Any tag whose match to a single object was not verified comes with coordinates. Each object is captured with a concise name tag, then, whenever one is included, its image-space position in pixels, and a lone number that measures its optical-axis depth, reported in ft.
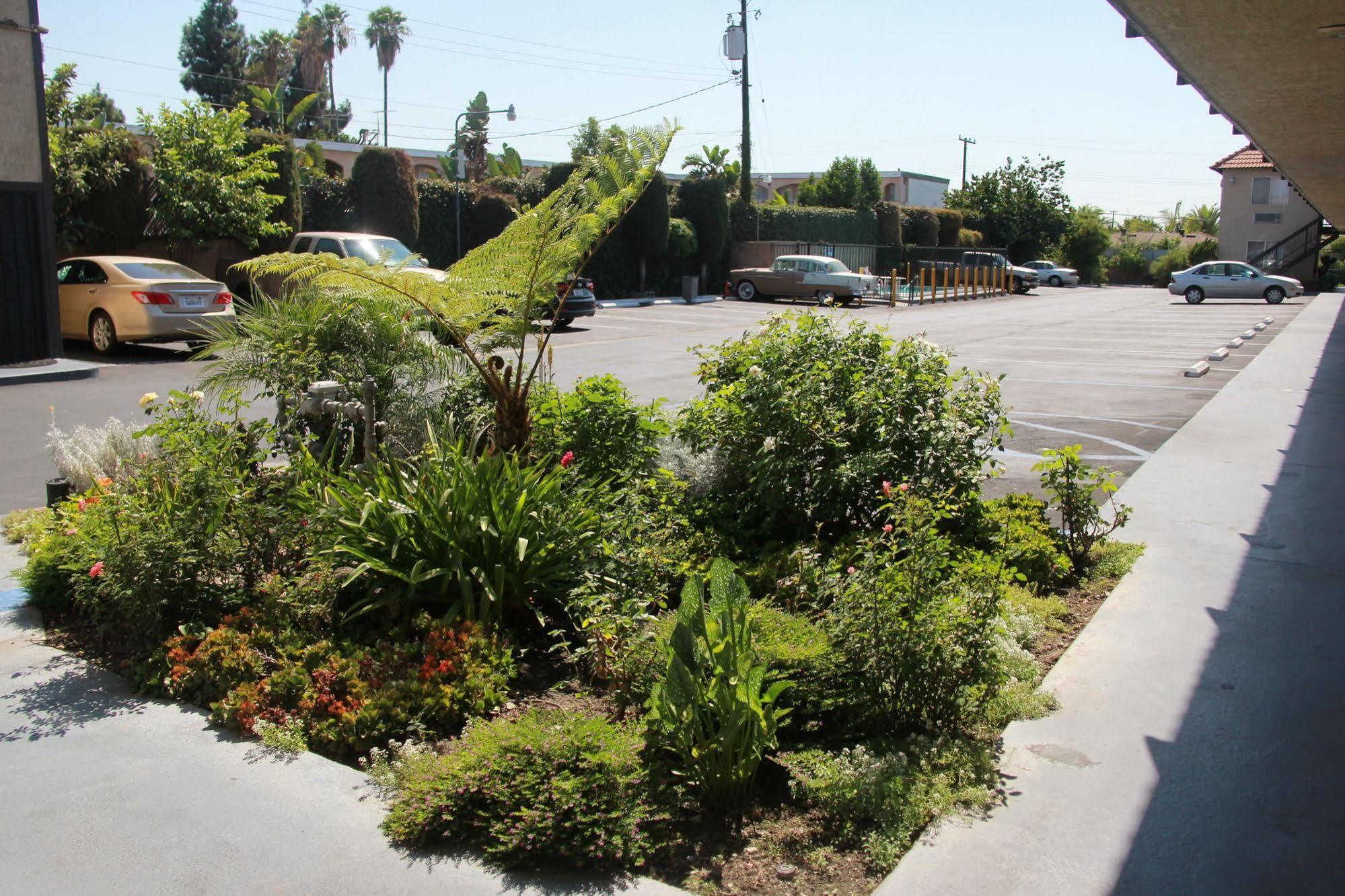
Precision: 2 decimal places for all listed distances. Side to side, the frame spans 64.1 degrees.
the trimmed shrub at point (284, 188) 74.69
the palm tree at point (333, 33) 250.57
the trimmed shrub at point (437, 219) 94.68
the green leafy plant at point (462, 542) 15.70
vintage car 111.45
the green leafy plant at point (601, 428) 20.43
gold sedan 52.34
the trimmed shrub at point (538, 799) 10.91
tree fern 20.30
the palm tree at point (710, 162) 135.13
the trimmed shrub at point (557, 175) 92.28
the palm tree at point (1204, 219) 246.47
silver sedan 131.44
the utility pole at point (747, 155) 136.67
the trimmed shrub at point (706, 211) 119.24
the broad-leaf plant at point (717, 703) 11.76
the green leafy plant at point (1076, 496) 20.38
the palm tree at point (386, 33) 271.90
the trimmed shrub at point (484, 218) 96.84
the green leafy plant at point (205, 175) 65.51
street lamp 93.20
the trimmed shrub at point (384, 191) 85.51
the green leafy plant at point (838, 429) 18.65
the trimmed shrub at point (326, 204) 84.89
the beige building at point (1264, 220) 163.22
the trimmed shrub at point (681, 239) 115.85
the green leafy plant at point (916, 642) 12.82
